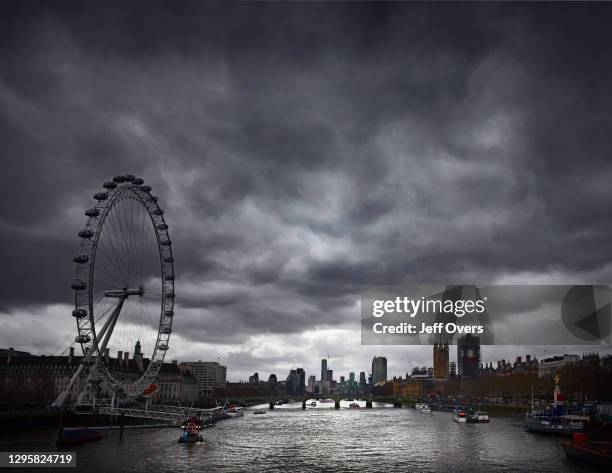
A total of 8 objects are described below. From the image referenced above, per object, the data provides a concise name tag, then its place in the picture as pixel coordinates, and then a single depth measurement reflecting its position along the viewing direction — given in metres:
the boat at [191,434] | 86.81
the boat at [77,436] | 74.94
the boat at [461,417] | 138.75
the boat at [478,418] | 135.75
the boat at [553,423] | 92.75
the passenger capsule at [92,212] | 91.81
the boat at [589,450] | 58.00
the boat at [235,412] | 180.50
